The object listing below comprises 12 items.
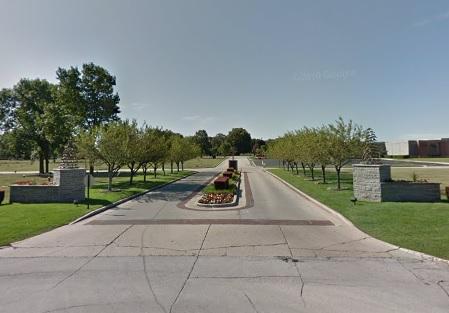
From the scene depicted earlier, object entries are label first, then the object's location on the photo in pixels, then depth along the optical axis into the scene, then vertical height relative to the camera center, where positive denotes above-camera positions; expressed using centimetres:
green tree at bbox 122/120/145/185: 2350 +181
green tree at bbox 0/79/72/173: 4388 +781
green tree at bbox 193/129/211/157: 13180 +1071
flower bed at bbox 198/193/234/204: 1637 -145
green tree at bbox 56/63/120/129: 3438 +755
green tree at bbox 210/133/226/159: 13076 +1012
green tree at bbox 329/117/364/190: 2092 +144
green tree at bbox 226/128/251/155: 13625 +1129
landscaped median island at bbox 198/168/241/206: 1640 -134
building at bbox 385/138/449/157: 8544 +464
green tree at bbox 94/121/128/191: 2233 +146
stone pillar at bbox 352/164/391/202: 1589 -55
